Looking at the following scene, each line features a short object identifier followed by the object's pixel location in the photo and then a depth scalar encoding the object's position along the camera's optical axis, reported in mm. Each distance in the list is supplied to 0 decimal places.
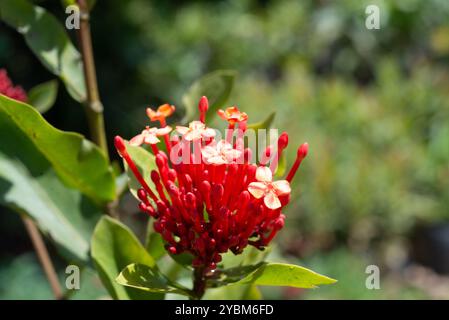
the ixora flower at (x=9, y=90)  394
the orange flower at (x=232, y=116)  321
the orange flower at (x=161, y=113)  332
